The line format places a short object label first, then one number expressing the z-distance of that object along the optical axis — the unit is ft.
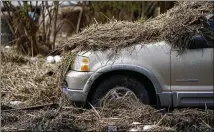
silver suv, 38.19
